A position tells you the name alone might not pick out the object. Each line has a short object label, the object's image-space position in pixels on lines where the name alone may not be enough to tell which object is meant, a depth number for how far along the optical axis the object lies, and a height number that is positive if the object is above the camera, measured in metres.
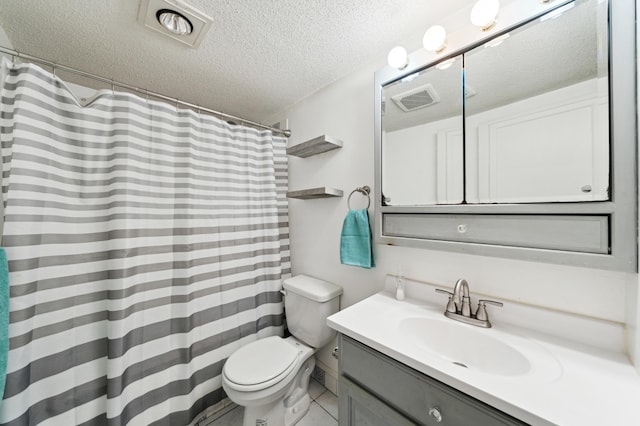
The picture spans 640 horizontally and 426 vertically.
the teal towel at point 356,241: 1.23 -0.18
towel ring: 1.31 +0.11
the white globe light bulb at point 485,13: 0.81 +0.73
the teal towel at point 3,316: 0.81 -0.38
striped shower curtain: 0.92 -0.22
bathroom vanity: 0.54 -0.48
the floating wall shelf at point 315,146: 1.40 +0.43
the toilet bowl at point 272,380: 1.08 -0.88
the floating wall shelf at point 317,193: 1.37 +0.11
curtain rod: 0.92 +0.67
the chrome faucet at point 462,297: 0.92 -0.38
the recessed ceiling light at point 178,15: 0.95 +0.90
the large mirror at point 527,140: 0.63 +0.25
